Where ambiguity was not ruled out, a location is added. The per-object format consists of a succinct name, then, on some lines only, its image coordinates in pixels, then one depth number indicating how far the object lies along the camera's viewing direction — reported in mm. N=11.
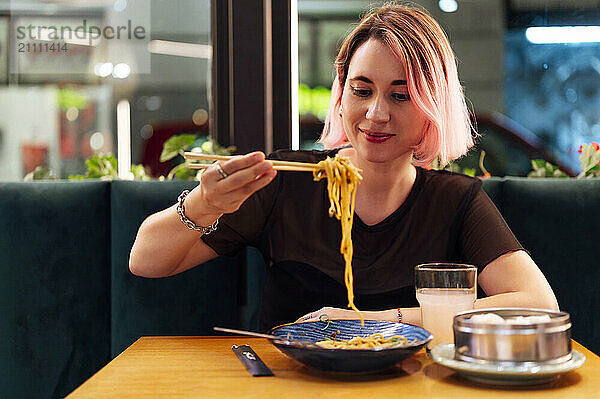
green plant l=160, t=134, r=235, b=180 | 2432
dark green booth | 2039
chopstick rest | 1189
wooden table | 1078
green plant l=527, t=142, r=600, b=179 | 2330
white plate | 1080
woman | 1751
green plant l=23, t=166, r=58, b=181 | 2488
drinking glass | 1359
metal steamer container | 1102
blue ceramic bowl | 1131
